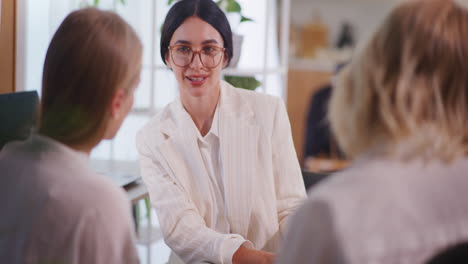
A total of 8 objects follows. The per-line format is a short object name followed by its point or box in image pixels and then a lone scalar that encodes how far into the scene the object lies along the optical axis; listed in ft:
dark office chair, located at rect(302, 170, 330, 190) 7.91
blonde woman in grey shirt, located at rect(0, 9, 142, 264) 3.83
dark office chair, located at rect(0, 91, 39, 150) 7.22
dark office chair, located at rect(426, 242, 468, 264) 3.09
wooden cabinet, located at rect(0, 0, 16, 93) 8.35
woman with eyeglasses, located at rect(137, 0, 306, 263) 6.89
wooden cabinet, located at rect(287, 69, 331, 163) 17.43
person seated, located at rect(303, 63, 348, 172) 11.39
